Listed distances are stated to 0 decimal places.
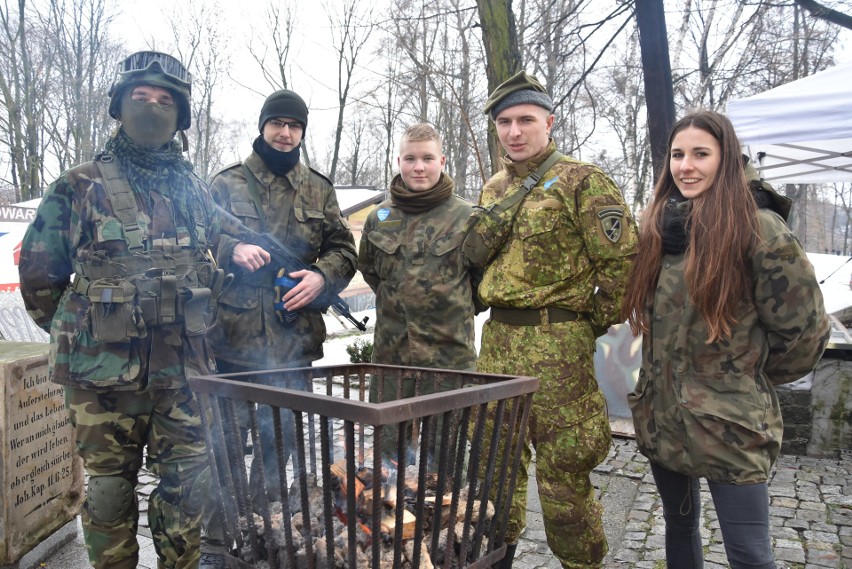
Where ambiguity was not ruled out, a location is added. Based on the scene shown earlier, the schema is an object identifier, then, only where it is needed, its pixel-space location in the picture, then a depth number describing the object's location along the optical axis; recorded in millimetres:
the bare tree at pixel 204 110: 25062
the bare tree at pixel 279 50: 20797
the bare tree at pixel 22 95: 20219
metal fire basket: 1555
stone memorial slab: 2910
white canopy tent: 5004
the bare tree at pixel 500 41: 6922
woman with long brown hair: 2031
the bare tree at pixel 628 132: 16914
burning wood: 1909
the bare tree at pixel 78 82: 21297
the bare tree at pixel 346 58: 19438
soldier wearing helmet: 2414
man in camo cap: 2494
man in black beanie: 3141
